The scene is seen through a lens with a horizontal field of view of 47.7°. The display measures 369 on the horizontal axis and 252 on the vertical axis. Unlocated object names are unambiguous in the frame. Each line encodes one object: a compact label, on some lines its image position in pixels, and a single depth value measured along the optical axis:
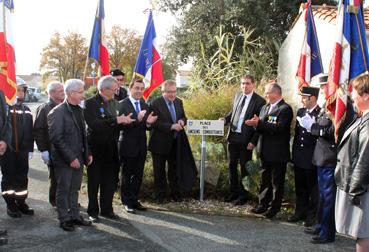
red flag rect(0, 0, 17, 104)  5.63
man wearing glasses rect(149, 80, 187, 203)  6.66
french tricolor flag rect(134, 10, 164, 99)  7.83
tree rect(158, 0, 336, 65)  18.08
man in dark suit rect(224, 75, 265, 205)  6.57
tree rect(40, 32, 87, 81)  41.53
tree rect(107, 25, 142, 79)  39.06
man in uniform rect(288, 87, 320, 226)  5.46
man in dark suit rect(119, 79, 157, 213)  6.24
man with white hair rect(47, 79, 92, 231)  5.27
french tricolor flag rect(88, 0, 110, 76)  7.66
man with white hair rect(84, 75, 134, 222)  5.68
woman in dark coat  3.57
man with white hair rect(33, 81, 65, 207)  6.03
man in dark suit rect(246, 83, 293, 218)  5.95
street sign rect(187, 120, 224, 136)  6.91
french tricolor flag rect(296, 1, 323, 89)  6.95
